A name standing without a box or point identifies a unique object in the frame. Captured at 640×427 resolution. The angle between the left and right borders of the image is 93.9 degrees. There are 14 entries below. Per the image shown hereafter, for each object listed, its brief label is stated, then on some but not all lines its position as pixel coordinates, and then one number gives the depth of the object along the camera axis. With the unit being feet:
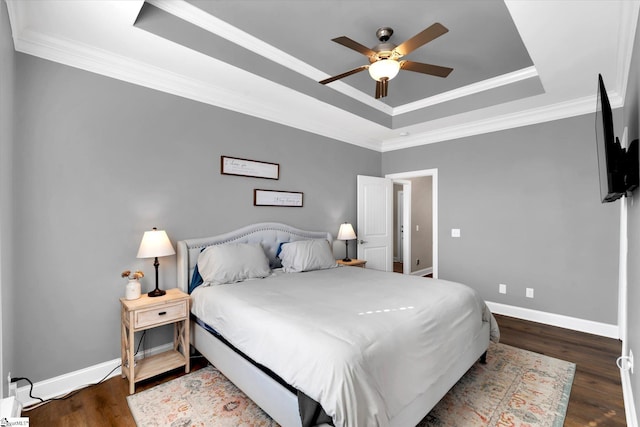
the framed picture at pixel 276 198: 11.59
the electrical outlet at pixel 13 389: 6.64
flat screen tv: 5.29
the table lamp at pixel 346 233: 14.06
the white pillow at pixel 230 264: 8.87
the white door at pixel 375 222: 15.75
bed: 4.64
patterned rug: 6.30
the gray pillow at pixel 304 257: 10.89
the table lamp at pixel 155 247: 7.98
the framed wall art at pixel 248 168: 10.64
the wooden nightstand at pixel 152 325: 7.35
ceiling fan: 6.83
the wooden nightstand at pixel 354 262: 13.74
